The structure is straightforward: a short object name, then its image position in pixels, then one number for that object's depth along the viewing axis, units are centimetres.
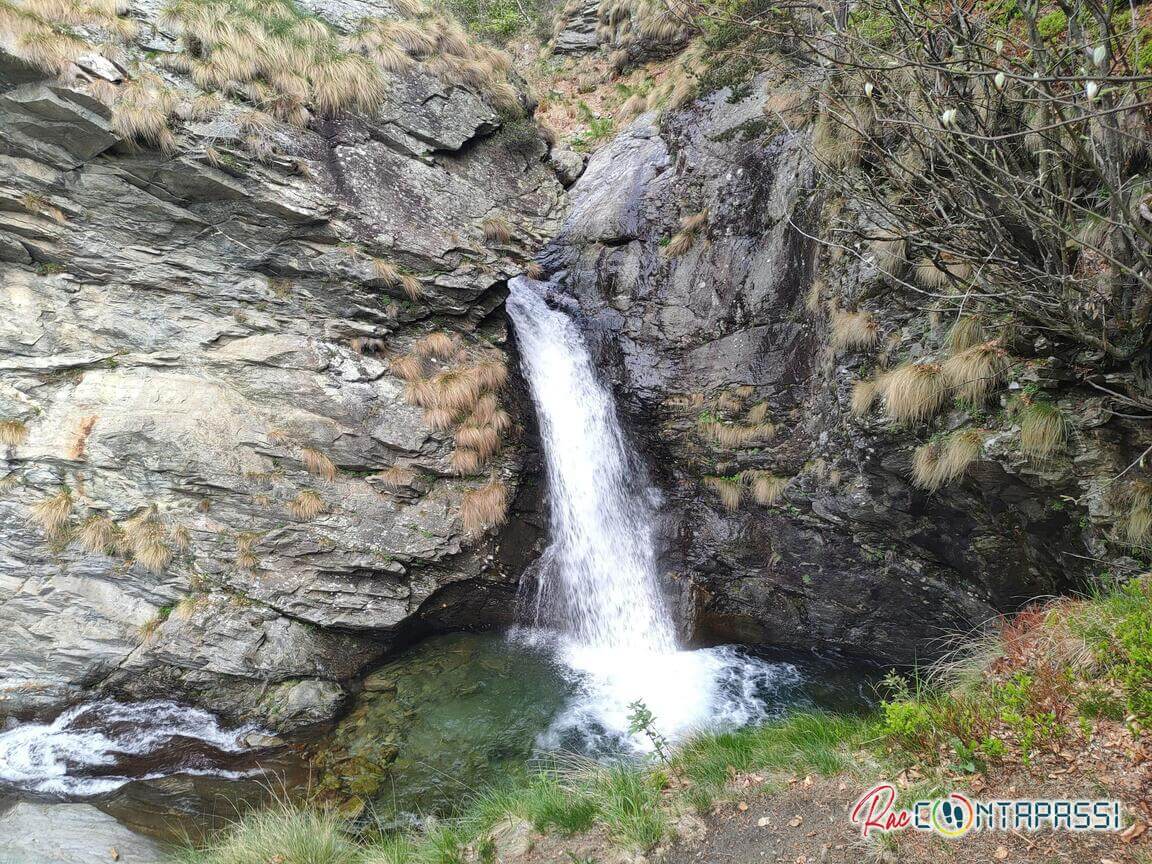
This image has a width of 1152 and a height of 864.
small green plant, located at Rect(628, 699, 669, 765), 456
